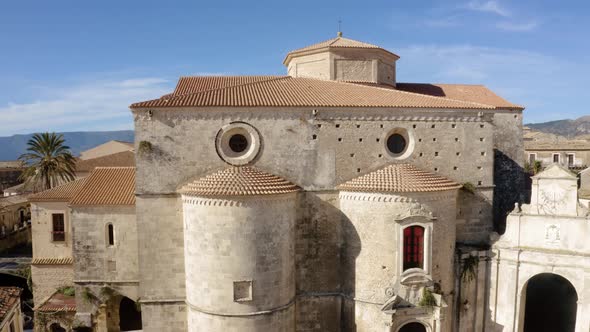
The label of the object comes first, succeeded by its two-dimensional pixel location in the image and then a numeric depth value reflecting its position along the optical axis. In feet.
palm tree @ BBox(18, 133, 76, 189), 88.63
